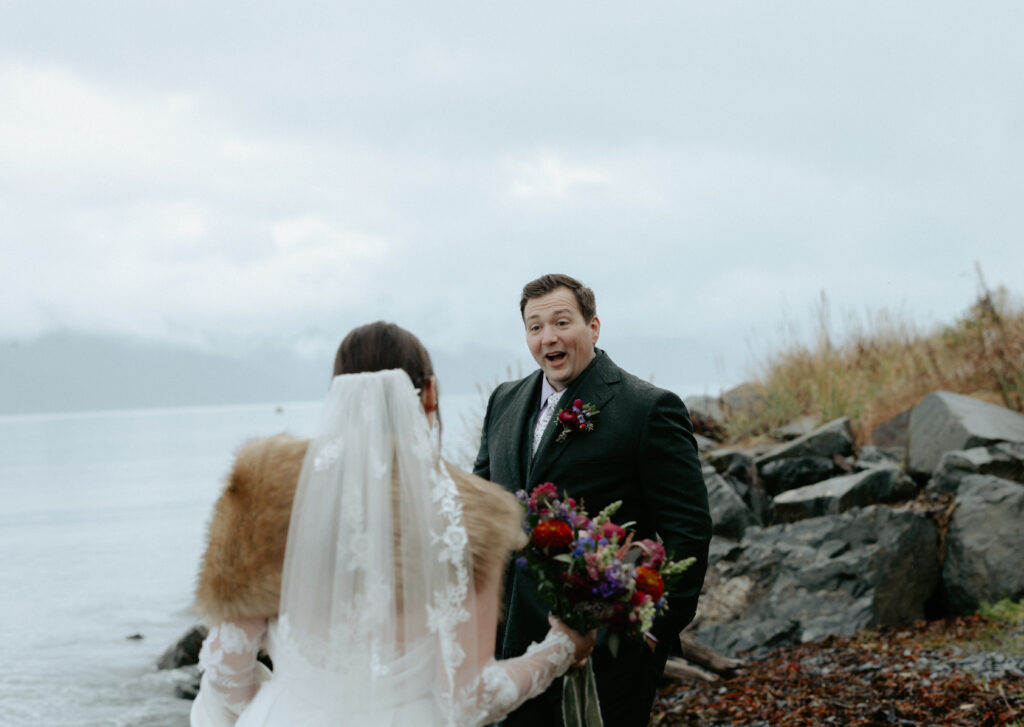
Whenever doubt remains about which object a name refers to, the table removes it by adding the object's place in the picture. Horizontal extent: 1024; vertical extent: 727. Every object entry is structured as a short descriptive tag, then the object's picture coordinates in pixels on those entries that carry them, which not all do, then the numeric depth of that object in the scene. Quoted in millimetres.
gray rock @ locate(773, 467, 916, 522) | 9789
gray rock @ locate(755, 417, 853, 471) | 11867
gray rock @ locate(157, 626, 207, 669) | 13617
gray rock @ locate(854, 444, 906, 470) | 11344
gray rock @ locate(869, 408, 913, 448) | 12836
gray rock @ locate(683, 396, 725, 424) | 15164
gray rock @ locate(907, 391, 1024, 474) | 10242
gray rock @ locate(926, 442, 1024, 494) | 9219
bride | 2729
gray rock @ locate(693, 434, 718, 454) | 14086
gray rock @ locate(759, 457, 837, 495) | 11539
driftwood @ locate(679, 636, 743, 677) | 7469
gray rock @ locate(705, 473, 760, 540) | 10047
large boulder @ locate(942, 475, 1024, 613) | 8008
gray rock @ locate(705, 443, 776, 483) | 11680
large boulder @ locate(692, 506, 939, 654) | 8008
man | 3813
